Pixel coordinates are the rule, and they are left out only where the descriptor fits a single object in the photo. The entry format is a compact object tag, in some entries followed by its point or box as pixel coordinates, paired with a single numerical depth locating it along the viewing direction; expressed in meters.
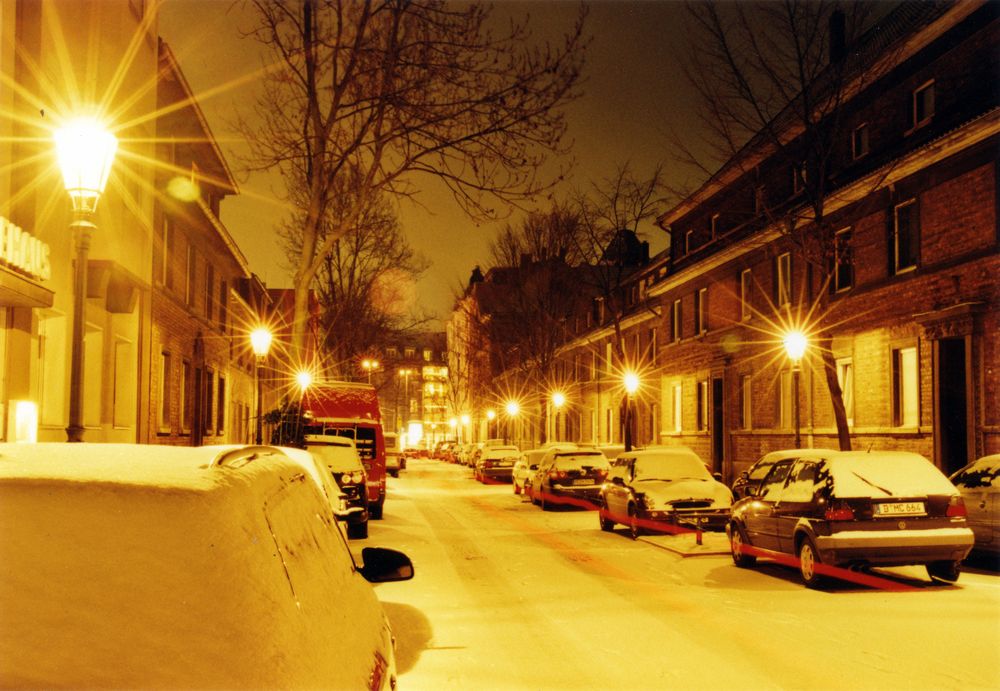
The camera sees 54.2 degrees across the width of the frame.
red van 23.11
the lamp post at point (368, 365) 44.06
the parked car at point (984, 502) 12.55
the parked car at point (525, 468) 31.75
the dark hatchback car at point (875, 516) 10.97
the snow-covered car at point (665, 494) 17.67
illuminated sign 11.64
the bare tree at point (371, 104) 16.44
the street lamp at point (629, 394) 32.44
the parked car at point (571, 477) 25.77
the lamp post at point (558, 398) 44.98
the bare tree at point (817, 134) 19.80
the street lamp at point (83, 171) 9.08
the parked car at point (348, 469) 18.12
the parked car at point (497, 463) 43.47
